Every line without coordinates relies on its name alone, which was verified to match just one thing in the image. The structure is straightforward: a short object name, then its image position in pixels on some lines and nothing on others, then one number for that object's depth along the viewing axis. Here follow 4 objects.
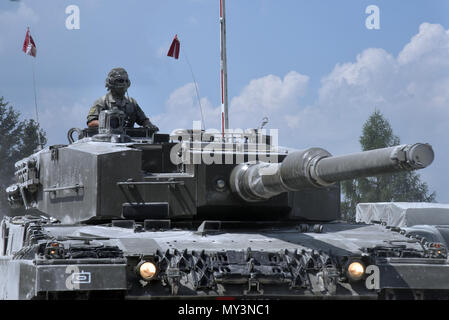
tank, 9.60
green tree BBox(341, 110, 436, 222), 47.19
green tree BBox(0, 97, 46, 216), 43.75
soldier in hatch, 14.84
